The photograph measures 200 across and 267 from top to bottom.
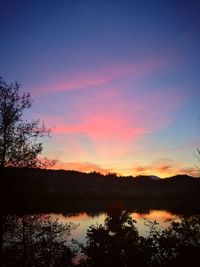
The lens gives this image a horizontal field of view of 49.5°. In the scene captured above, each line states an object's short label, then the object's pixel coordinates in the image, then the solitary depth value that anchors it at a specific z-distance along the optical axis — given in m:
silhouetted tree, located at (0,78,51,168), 12.01
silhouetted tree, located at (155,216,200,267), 7.49
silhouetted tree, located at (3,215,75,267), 11.70
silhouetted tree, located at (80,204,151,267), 7.95
